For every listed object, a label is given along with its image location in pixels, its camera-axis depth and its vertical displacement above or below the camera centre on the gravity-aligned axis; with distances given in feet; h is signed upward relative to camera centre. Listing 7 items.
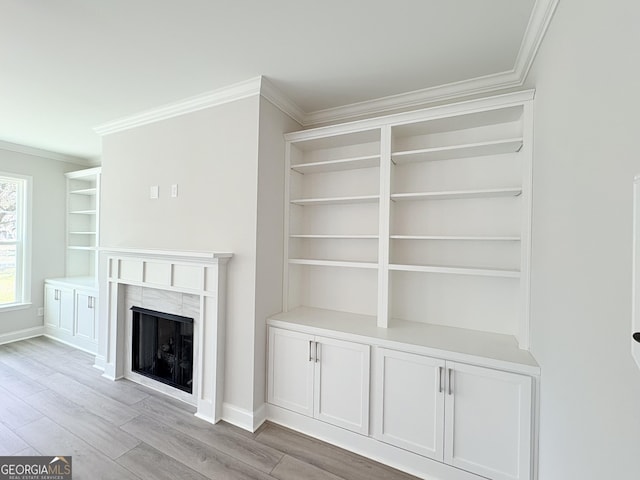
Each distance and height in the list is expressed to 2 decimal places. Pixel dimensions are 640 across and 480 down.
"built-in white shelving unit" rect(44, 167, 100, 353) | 11.80 -2.15
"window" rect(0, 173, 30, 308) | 12.36 -0.21
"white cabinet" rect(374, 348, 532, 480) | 5.19 -3.53
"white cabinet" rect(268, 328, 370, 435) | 6.56 -3.52
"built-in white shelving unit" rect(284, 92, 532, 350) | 6.52 +0.69
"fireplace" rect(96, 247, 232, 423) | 7.49 -2.69
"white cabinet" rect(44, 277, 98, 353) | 11.65 -3.42
